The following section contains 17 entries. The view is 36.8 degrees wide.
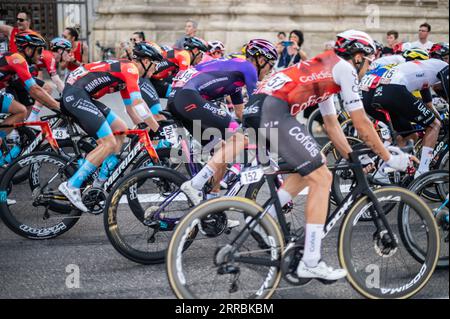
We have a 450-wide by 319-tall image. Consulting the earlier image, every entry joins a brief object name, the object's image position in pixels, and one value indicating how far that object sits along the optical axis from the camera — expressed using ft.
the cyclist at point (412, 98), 24.90
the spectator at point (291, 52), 47.75
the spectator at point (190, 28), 44.65
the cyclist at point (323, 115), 15.84
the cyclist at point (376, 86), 25.46
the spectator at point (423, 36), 47.50
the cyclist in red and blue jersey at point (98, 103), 21.40
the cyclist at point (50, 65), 34.15
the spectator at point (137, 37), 40.17
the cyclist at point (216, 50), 36.06
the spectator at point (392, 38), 49.60
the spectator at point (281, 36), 53.62
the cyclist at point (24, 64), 26.32
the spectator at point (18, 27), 38.27
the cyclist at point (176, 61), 33.78
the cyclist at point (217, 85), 21.43
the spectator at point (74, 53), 38.66
